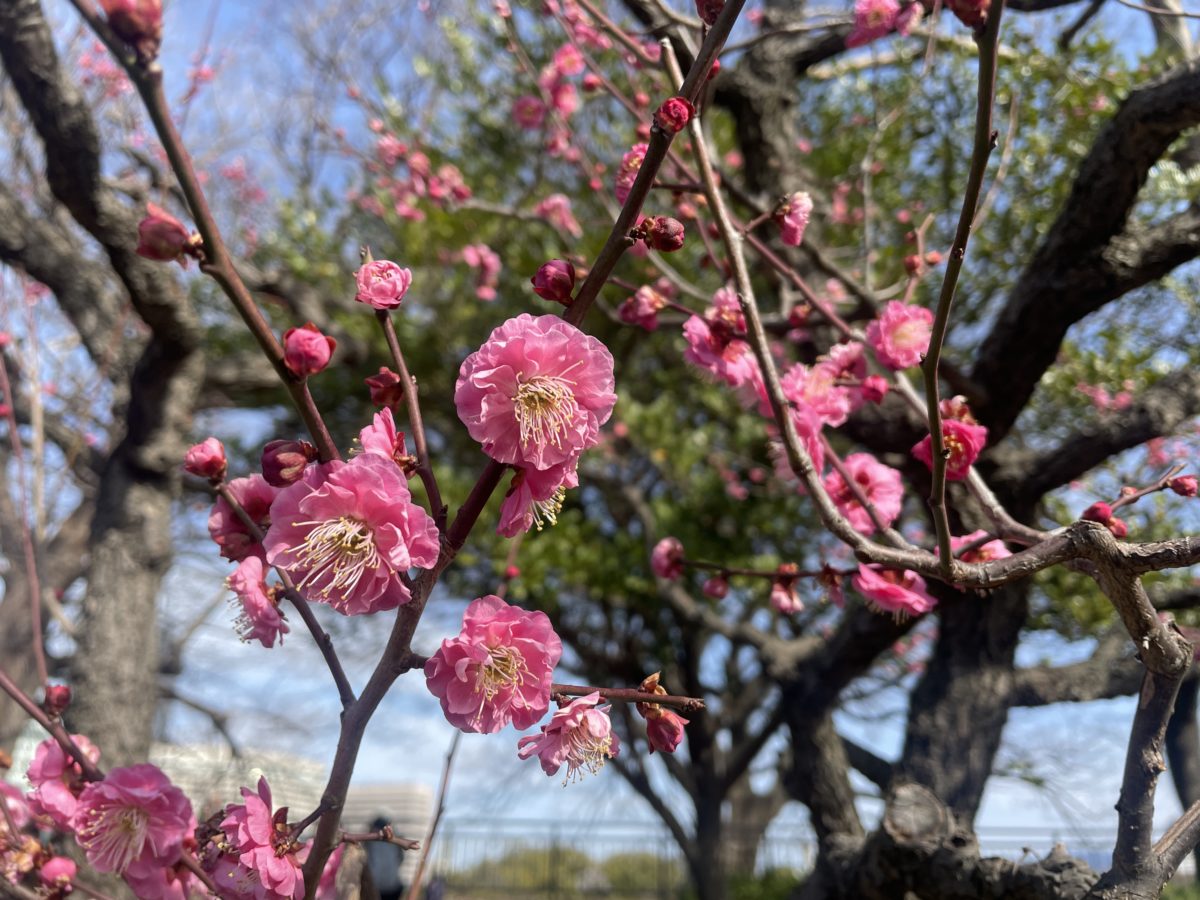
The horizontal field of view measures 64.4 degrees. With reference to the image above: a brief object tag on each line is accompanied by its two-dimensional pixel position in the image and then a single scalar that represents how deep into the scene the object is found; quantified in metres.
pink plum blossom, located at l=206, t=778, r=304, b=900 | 0.16
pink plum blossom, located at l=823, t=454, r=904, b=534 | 0.29
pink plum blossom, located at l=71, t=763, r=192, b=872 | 0.18
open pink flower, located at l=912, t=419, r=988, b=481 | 0.24
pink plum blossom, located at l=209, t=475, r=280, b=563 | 0.18
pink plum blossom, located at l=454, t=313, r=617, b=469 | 0.16
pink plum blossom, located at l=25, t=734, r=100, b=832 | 0.22
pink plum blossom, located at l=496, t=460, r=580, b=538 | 0.16
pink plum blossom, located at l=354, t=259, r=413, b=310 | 0.17
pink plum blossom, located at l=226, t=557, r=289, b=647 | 0.18
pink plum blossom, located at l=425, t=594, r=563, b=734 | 0.16
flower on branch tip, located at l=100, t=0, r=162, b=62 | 0.12
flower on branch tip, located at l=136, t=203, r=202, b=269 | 0.14
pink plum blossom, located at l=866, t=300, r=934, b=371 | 0.28
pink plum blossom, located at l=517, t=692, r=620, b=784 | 0.17
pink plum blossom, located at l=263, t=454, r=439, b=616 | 0.15
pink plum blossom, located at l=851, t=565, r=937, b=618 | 0.25
